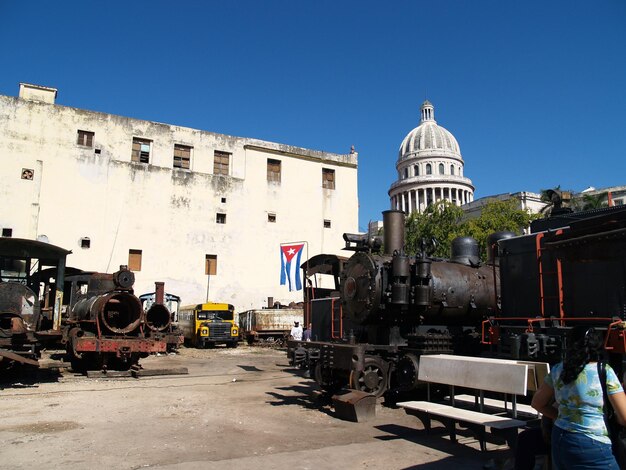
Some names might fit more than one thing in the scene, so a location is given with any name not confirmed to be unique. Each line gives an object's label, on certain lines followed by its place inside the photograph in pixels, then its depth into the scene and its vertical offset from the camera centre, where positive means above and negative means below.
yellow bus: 24.87 -0.79
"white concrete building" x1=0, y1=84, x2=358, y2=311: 26.89 +6.75
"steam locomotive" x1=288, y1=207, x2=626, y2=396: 6.95 +0.22
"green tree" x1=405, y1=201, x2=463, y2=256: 35.62 +6.64
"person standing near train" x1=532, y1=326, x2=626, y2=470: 3.31 -0.63
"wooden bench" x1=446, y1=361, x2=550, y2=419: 5.88 -1.25
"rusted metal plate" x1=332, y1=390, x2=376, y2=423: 8.13 -1.55
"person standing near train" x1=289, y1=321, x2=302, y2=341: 17.75 -0.77
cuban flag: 27.35 +2.71
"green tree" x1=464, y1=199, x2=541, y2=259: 32.69 +6.25
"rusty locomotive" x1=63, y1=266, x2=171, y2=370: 13.59 -0.62
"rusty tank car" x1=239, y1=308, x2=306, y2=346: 26.97 -0.74
